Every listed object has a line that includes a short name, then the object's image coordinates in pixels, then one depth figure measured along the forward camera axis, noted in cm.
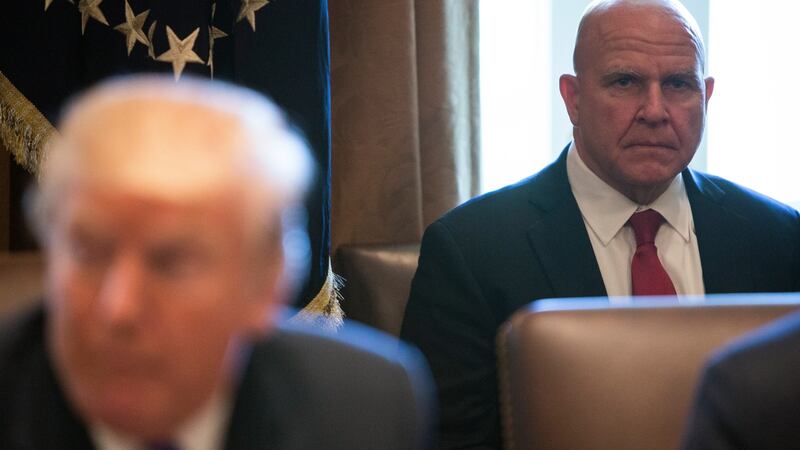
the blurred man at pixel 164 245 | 222
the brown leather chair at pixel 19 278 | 368
